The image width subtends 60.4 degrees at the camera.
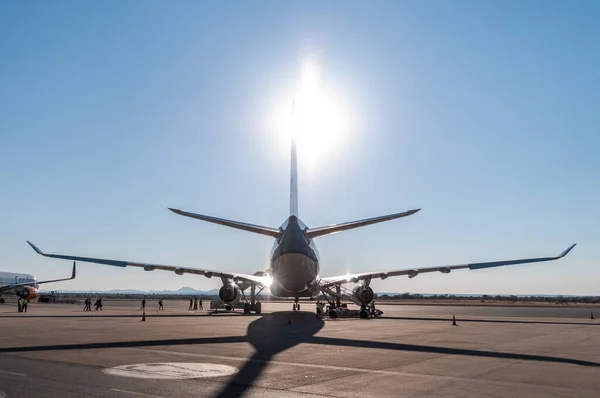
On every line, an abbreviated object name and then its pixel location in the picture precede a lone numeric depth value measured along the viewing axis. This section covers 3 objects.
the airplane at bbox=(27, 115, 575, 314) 30.55
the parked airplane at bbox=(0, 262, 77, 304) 75.19
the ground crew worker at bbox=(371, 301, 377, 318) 42.62
